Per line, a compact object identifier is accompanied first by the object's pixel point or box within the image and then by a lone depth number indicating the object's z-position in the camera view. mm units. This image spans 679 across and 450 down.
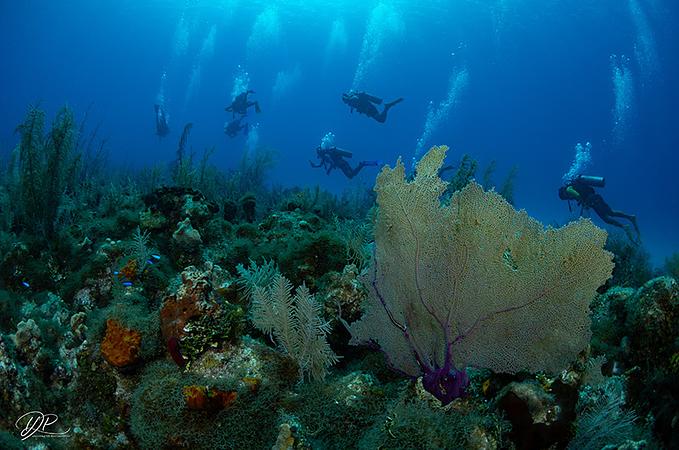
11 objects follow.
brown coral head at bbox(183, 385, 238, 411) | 3205
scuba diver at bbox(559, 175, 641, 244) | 12578
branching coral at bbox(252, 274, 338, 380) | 3701
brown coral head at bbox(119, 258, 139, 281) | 5031
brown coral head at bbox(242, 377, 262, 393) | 3402
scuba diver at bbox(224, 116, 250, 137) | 22562
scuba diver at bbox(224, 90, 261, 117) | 21844
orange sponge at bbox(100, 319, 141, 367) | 3723
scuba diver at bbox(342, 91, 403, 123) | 17641
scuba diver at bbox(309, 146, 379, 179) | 16719
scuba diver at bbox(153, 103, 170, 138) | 22984
